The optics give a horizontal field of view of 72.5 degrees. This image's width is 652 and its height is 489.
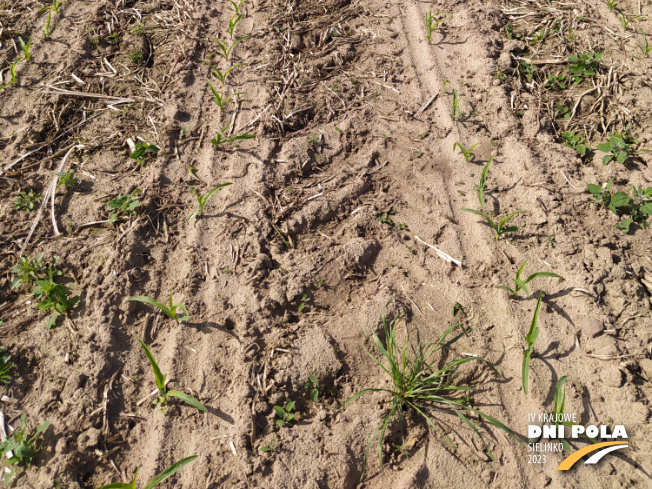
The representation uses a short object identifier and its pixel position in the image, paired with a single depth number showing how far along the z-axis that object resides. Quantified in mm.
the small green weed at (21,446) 2016
